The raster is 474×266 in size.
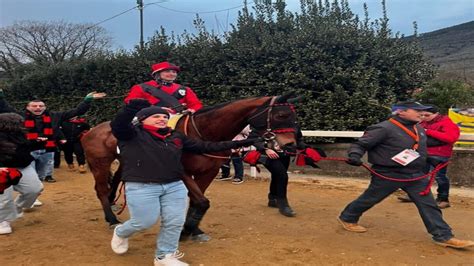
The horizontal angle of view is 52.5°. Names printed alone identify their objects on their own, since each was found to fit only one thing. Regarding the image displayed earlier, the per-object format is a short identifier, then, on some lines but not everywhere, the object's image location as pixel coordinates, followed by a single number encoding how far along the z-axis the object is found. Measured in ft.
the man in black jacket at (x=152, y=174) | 14.03
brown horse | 17.37
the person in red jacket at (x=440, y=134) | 22.21
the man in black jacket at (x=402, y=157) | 17.13
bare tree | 110.83
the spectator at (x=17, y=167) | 18.63
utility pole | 87.82
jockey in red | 19.57
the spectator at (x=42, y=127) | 28.99
